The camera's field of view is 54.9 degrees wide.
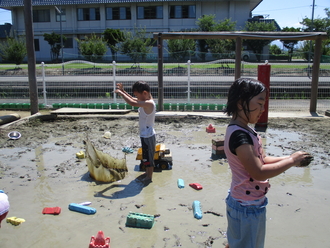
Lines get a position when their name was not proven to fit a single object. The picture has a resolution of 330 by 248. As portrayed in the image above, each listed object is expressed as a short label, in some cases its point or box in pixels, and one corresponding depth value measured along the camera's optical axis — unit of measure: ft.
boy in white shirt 15.55
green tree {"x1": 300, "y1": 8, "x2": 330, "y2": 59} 119.24
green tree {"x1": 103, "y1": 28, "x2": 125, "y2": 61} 102.10
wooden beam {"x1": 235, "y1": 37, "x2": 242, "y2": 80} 33.60
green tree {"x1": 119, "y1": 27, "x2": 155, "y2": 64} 83.90
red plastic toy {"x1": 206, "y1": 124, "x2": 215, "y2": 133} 27.12
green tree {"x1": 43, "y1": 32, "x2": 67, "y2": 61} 122.31
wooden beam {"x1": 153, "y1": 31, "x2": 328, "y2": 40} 33.63
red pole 28.02
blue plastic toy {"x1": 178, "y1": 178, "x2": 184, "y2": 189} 15.57
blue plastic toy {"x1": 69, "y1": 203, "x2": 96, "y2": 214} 12.79
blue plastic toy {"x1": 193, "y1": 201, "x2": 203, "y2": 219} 12.41
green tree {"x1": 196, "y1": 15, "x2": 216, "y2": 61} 114.32
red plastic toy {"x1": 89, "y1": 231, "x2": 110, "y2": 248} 10.19
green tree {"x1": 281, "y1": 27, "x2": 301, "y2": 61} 126.72
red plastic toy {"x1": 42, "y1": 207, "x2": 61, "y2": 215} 12.81
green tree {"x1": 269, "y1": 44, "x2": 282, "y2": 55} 126.93
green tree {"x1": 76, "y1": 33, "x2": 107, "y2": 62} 81.87
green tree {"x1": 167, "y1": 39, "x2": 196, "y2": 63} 69.46
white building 132.05
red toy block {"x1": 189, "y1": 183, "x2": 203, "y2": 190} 15.34
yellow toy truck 18.15
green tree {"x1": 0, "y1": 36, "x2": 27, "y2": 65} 88.28
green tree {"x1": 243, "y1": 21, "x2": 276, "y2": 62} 112.74
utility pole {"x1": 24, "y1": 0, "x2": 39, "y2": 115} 32.78
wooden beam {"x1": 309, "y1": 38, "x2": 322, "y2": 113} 34.30
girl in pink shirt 6.67
